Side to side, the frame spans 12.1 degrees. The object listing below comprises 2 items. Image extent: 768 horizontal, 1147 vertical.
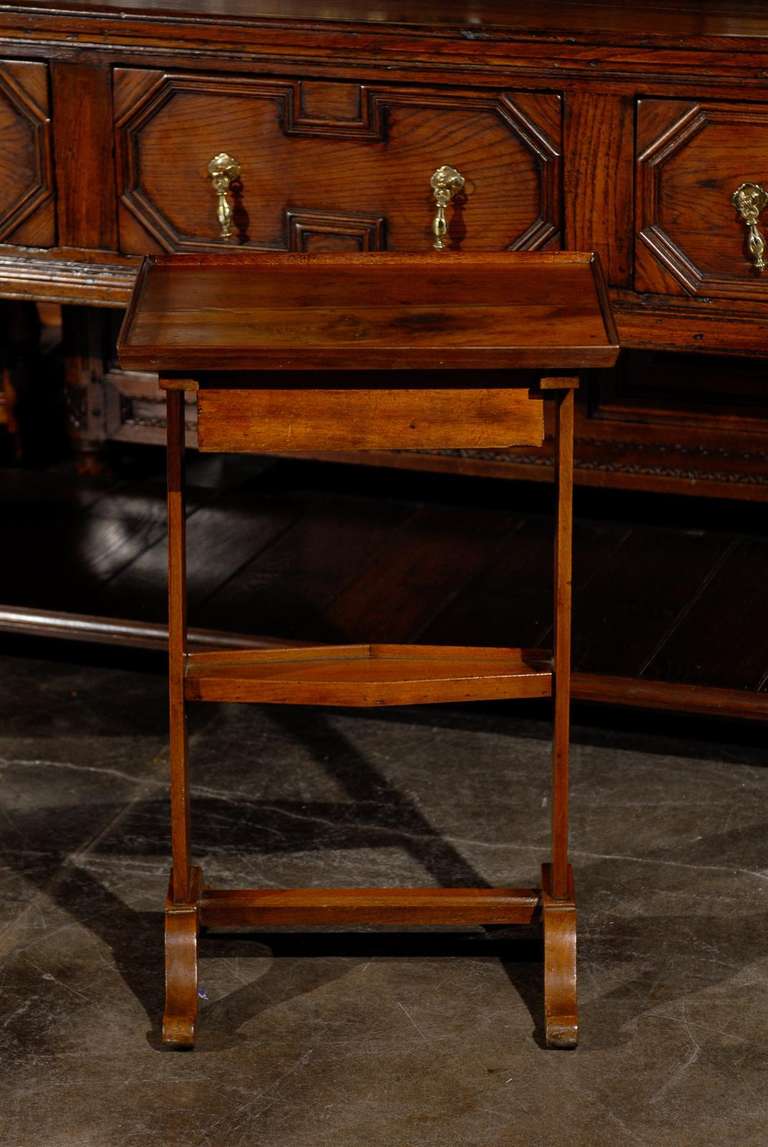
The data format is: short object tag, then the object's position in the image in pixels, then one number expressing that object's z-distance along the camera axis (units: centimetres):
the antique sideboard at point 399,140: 487
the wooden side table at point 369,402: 411
